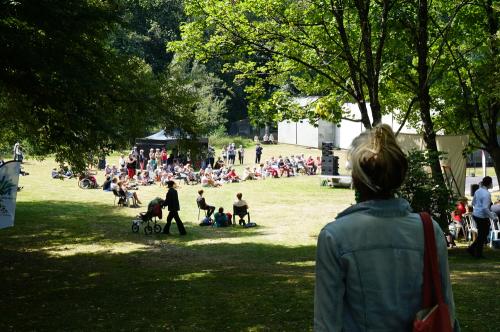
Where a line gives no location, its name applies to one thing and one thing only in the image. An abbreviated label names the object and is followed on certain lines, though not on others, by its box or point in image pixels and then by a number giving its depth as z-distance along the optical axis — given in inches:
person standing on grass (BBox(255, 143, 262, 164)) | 1669.5
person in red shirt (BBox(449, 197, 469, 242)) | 647.6
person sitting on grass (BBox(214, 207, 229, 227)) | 815.1
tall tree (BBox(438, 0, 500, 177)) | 645.3
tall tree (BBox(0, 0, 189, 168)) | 337.4
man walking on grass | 721.0
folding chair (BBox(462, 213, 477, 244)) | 607.3
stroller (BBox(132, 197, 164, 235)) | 740.0
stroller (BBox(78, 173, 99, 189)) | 1226.6
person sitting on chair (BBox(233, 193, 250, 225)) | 814.5
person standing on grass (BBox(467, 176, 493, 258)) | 495.5
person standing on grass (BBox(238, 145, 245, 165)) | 1739.2
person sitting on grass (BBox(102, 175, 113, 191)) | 1190.3
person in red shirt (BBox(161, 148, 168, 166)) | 1497.5
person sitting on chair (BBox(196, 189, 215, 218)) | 845.9
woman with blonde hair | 86.3
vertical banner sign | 514.6
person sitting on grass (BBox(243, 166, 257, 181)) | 1421.4
